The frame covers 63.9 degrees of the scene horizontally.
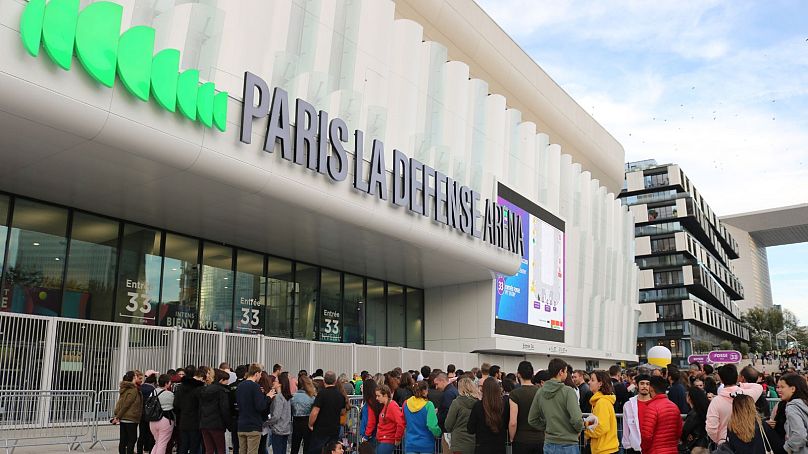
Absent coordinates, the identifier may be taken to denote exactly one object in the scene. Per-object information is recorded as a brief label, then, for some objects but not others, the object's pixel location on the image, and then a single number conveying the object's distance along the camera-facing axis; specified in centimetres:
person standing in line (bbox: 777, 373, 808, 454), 638
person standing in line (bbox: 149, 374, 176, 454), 1038
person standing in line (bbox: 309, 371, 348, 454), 934
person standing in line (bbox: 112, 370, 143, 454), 1068
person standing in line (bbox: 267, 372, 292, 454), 1012
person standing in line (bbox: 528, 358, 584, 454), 721
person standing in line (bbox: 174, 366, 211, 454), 997
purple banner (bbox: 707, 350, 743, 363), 3039
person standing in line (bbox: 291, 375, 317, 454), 1009
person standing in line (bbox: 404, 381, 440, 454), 849
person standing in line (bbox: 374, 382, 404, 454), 895
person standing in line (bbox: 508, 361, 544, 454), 750
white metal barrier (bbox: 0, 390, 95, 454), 1103
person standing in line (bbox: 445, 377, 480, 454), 792
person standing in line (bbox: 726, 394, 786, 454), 618
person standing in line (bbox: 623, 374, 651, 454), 784
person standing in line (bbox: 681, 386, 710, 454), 805
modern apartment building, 7738
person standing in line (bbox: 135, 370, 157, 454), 1100
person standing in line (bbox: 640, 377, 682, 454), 769
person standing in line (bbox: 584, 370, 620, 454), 786
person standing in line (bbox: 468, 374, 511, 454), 744
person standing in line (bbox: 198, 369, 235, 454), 973
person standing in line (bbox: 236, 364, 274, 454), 955
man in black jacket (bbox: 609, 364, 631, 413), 1092
